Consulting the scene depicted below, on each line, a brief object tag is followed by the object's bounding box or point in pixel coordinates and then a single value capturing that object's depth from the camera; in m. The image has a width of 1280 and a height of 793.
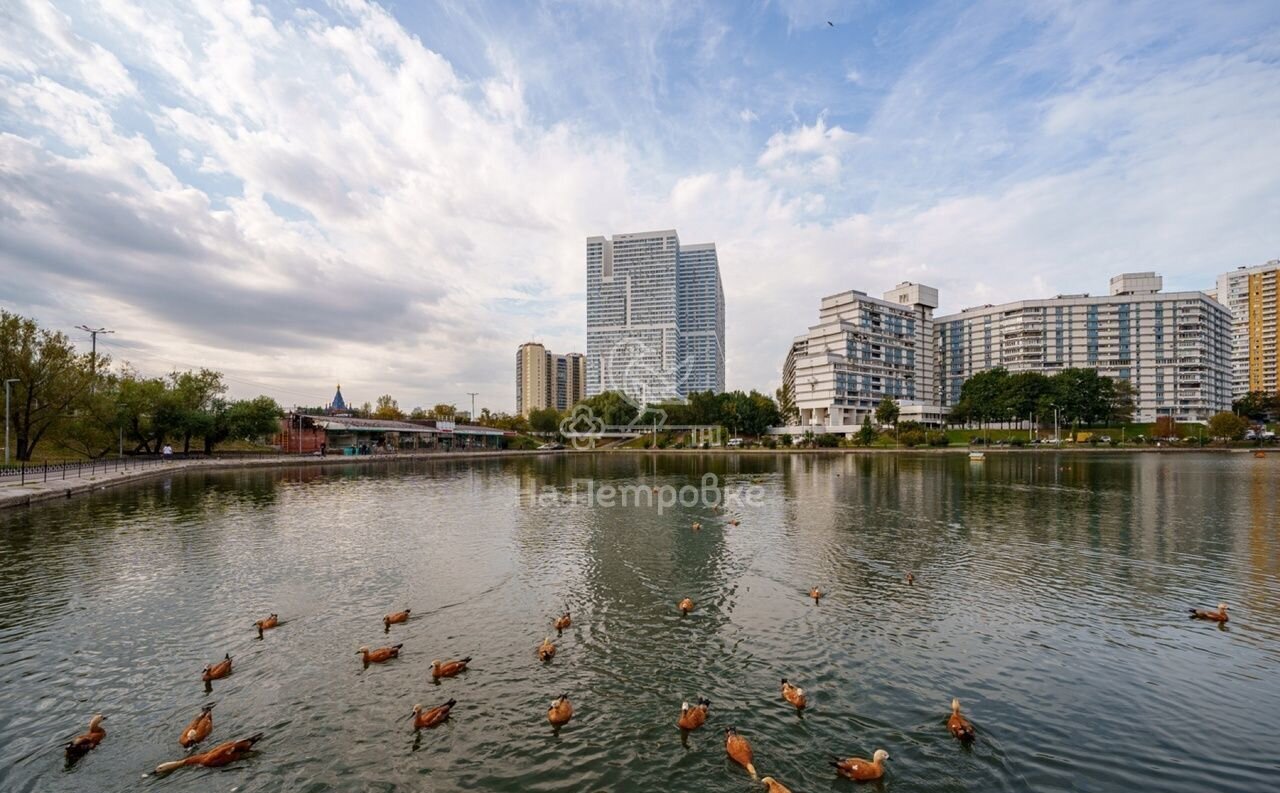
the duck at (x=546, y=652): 13.70
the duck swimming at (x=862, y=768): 9.00
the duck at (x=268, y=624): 15.31
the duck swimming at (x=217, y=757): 9.26
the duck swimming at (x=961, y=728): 10.12
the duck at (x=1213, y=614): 15.52
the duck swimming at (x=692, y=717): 10.58
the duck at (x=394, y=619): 15.79
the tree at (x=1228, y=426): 106.19
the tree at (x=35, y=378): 55.50
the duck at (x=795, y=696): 11.27
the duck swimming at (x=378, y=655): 13.48
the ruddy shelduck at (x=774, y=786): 8.42
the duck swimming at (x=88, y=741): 9.53
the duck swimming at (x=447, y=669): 12.68
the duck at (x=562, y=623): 15.67
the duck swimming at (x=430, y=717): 10.60
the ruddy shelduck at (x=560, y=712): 10.73
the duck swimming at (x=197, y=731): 9.95
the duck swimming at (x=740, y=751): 9.40
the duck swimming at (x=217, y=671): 12.47
